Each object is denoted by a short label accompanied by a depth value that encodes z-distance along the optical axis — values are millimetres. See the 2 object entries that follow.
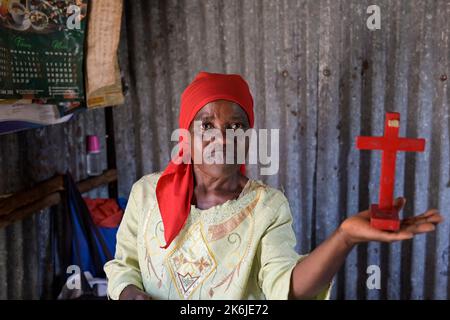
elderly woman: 1530
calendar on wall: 2359
